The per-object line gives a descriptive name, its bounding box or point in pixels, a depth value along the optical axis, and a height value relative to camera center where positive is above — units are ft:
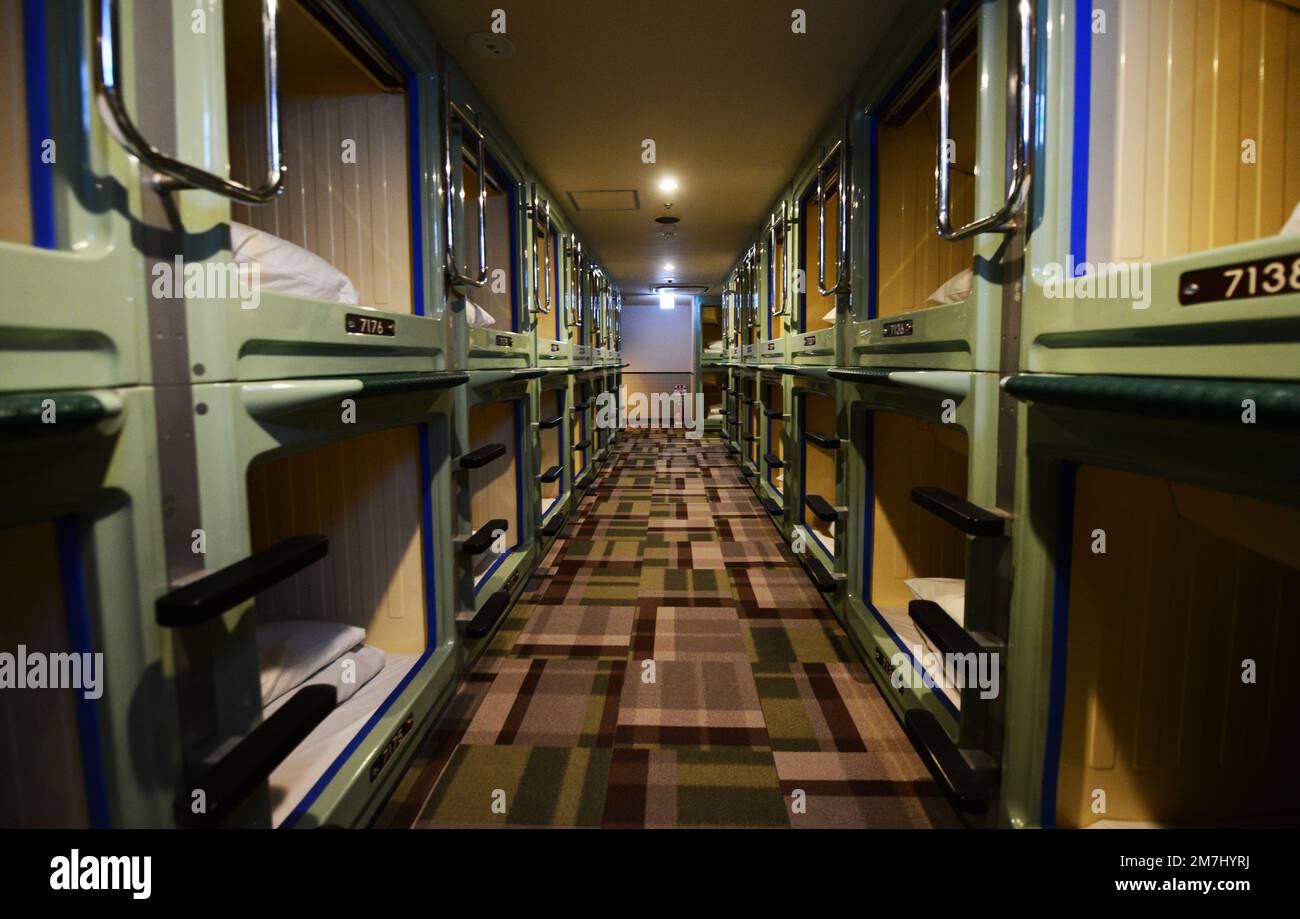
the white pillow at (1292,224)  3.11 +0.77
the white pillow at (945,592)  6.91 -2.28
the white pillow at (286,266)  4.51 +0.99
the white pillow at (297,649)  5.75 -2.30
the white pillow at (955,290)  5.98 +0.97
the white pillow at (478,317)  8.41 +1.13
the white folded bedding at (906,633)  6.28 -2.67
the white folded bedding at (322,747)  4.52 -2.65
